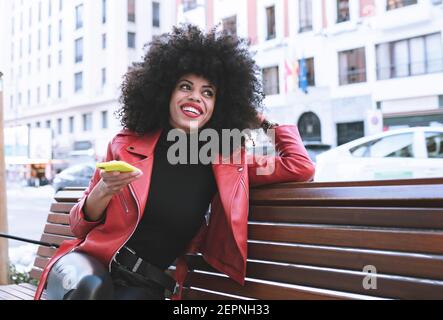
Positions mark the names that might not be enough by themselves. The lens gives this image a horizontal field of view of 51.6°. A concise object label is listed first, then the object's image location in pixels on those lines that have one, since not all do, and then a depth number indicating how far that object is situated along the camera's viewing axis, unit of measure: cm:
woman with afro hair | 157
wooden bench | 124
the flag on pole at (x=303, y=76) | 1400
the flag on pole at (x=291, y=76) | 1423
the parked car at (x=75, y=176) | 1214
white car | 557
